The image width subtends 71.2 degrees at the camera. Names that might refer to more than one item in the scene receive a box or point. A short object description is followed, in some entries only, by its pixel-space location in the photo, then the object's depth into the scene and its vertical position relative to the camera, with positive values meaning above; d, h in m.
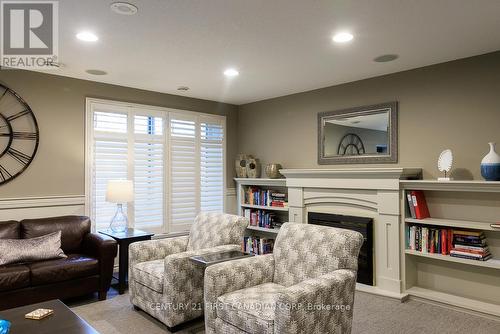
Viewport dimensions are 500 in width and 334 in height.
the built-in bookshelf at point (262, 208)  5.20 -0.51
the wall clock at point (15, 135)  3.84 +0.45
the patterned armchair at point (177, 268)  2.93 -0.85
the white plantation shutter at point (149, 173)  4.84 +0.02
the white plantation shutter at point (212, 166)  5.59 +0.14
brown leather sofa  3.12 -0.88
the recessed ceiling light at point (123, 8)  2.40 +1.18
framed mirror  4.14 +0.49
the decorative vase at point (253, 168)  5.61 +0.10
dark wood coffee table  2.06 -0.92
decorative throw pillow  3.29 -0.72
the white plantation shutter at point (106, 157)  4.47 +0.23
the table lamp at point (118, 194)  4.13 -0.23
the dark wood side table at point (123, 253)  3.85 -0.87
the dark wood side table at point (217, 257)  2.75 -0.69
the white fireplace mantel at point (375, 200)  3.76 -0.32
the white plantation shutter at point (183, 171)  5.21 +0.05
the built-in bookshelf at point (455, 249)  3.32 -0.78
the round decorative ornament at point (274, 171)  5.24 +0.05
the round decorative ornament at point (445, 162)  3.55 +0.12
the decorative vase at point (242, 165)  5.72 +0.15
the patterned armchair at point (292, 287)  2.14 -0.79
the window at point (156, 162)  4.50 +0.19
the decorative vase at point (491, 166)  3.14 +0.07
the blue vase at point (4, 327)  1.92 -0.85
